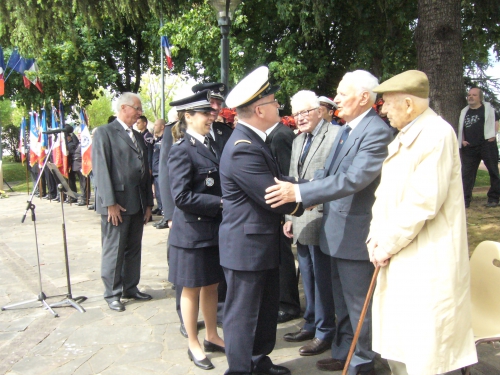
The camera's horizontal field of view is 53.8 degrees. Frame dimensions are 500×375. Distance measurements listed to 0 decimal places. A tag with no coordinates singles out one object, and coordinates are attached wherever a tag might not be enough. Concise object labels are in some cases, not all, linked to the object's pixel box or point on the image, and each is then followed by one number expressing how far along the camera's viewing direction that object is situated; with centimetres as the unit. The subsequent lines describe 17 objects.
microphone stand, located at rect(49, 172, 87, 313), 512
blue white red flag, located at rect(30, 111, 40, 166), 1584
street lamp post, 619
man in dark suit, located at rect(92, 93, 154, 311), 501
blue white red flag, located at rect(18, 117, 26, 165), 1905
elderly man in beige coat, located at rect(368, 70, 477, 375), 254
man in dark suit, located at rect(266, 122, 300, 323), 470
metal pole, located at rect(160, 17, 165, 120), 2053
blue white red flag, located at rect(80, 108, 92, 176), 1259
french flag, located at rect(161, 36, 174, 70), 1917
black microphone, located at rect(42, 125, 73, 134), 508
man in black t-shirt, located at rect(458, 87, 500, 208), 845
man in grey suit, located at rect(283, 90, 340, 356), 394
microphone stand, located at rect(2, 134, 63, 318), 509
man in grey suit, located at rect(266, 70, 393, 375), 308
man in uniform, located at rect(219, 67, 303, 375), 309
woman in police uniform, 367
